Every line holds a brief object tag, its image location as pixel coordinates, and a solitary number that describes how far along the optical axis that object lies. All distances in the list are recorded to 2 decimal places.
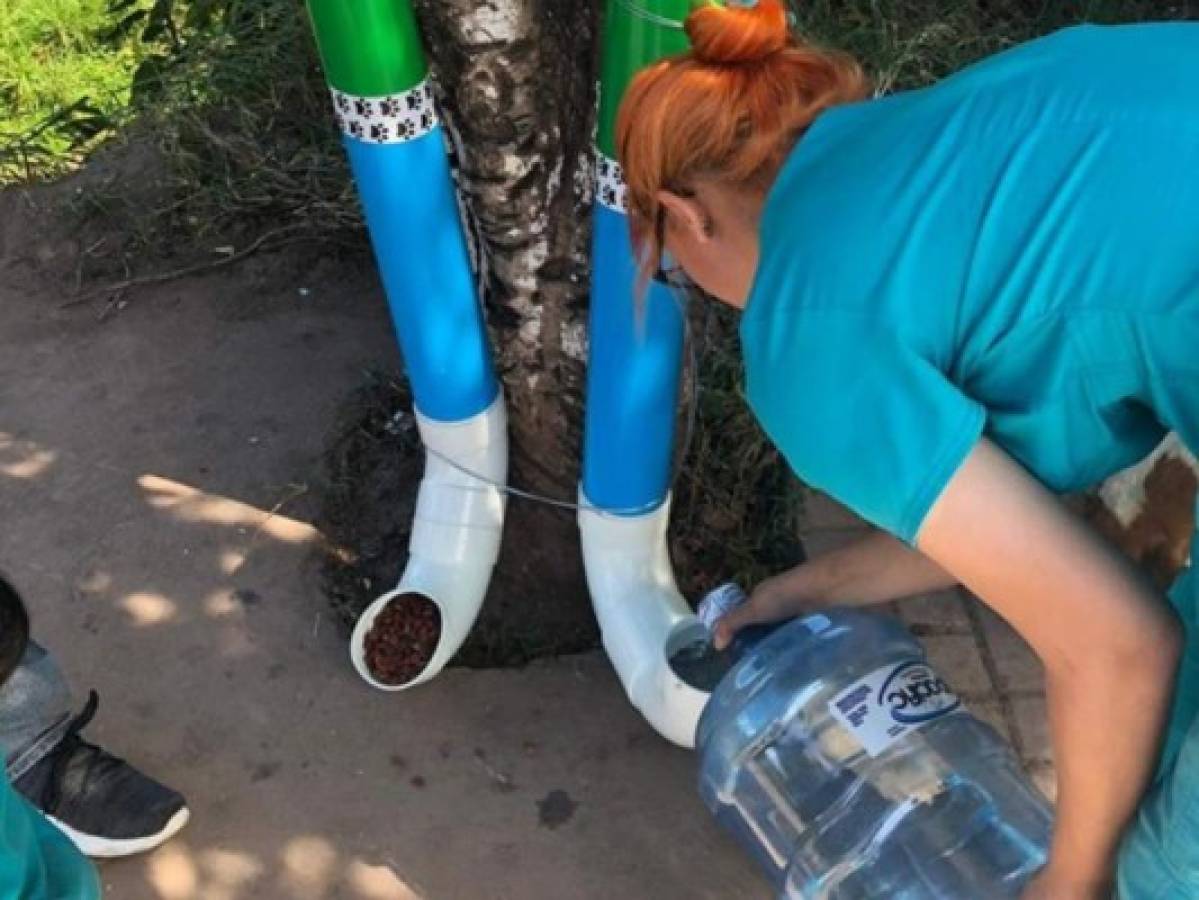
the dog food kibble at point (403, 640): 2.84
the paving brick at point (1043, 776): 2.65
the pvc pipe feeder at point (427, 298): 2.30
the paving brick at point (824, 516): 3.14
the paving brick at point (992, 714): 2.72
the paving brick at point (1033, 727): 2.69
